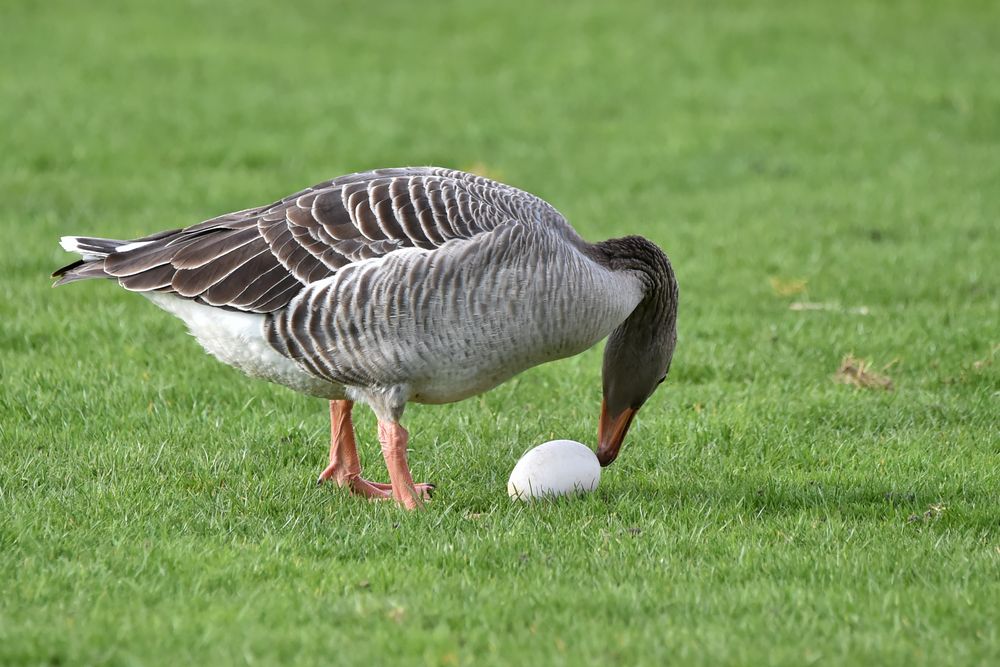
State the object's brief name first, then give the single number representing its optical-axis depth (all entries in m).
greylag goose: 11.98
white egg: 12.43
